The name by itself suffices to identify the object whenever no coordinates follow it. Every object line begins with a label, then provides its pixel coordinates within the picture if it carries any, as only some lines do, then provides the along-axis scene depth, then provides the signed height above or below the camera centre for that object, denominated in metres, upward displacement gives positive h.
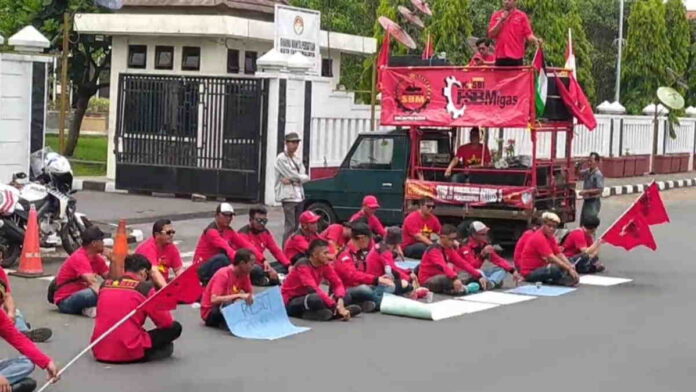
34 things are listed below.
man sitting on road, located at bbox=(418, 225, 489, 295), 13.41 -1.38
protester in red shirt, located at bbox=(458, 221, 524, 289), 14.17 -1.27
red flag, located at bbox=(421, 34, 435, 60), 20.15 +1.71
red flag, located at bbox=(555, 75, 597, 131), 17.66 +0.76
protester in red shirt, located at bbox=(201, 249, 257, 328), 10.57 -1.34
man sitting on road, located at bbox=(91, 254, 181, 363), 8.99 -1.41
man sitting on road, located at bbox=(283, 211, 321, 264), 13.70 -1.12
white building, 22.94 +0.78
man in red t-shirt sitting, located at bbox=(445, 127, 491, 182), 17.61 -0.10
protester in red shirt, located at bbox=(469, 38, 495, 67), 17.94 +1.48
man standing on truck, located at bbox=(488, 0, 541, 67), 16.98 +1.65
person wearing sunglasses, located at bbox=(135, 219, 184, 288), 11.94 -1.13
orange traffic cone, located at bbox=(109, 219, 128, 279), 11.82 -1.21
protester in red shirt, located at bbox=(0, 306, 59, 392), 7.49 -1.48
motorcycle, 14.12 -0.91
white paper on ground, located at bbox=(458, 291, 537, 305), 13.14 -1.65
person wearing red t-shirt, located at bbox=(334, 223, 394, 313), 12.12 -1.34
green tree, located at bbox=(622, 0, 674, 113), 40.75 +3.65
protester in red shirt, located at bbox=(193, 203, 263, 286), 13.07 -1.16
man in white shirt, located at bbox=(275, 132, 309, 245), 16.09 -0.54
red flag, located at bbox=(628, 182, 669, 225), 15.36 -0.68
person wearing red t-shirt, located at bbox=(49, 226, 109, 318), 11.05 -1.33
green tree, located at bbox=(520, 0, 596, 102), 37.50 +4.01
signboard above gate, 23.50 +2.22
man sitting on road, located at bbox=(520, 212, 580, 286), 14.30 -1.31
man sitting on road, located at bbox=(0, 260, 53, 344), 9.35 -1.60
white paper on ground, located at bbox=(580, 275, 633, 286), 14.80 -1.60
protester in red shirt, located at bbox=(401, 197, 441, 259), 15.69 -1.11
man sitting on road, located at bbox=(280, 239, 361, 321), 11.34 -1.41
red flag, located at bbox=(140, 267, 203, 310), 8.81 -1.14
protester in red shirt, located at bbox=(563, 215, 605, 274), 15.42 -1.24
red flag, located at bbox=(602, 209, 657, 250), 15.42 -1.01
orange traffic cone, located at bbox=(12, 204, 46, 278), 13.70 -1.38
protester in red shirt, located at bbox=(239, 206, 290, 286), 13.49 -1.19
